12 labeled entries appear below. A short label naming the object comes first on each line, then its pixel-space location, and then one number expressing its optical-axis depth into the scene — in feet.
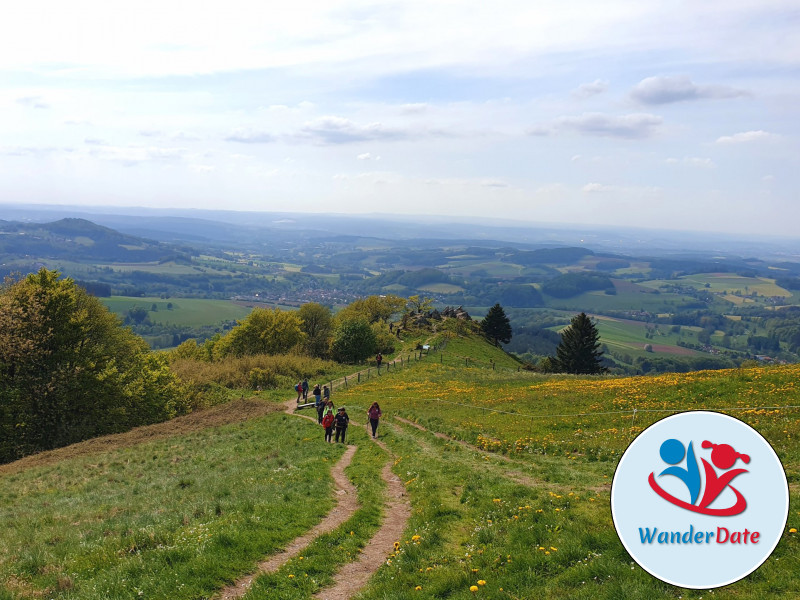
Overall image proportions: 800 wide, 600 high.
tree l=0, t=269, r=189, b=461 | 112.68
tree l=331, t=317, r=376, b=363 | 244.63
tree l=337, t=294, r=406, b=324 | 336.49
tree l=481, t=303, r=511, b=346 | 327.47
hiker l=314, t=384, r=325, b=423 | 108.17
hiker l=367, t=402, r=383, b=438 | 92.43
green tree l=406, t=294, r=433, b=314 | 363.56
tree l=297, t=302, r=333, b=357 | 286.87
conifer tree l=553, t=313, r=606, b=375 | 252.83
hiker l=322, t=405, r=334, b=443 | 89.25
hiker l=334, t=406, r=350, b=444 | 89.25
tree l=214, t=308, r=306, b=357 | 248.32
